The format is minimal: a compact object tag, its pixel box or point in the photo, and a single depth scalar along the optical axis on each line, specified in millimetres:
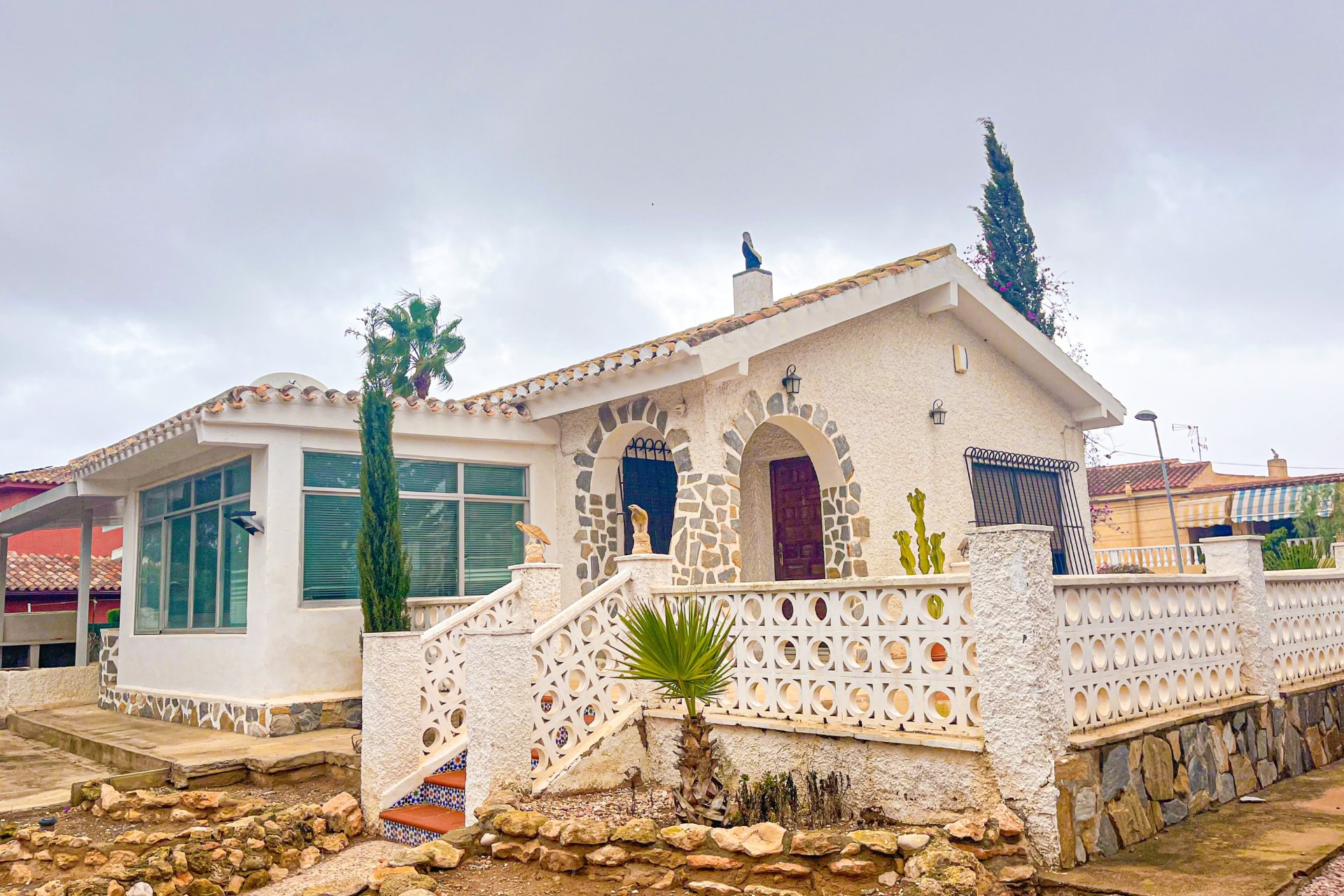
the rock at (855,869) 4770
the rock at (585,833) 5488
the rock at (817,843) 4910
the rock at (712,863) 5016
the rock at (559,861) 5383
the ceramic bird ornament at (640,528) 7984
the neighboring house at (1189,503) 22922
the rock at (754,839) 5020
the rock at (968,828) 4781
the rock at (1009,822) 4867
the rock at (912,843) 4781
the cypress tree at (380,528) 9367
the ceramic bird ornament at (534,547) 9047
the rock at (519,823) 5797
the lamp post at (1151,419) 18041
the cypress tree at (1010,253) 22859
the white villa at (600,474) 9797
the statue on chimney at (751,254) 12586
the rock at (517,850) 5645
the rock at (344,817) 7250
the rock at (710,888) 4766
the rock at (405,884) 5098
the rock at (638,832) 5391
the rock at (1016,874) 4620
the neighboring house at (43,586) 17094
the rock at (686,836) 5250
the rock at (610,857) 5297
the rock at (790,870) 4832
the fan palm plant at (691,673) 5789
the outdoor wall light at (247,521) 9938
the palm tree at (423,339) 26203
